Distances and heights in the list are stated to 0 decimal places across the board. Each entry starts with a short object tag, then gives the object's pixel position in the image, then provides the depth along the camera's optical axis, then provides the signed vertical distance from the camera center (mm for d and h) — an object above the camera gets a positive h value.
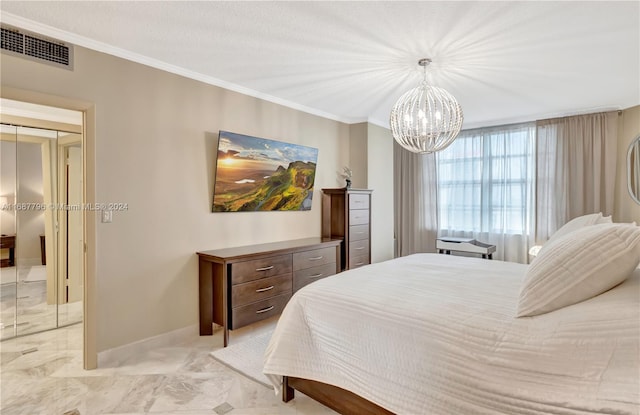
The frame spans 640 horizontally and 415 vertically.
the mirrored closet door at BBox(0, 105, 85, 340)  3352 -239
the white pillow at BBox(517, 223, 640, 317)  1355 -269
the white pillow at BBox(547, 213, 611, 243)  2338 -133
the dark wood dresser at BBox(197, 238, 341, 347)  3004 -742
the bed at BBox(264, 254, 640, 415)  1136 -588
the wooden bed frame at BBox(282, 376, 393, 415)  1739 -1081
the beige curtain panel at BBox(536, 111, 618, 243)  4289 +481
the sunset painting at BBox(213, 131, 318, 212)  3418 +334
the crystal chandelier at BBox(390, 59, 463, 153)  2750 +705
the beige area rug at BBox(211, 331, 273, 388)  2487 -1245
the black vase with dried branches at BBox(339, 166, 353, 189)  4755 +443
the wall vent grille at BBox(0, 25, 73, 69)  2242 +1089
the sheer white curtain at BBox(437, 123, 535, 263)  4934 +249
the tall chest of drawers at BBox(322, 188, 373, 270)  4420 -234
